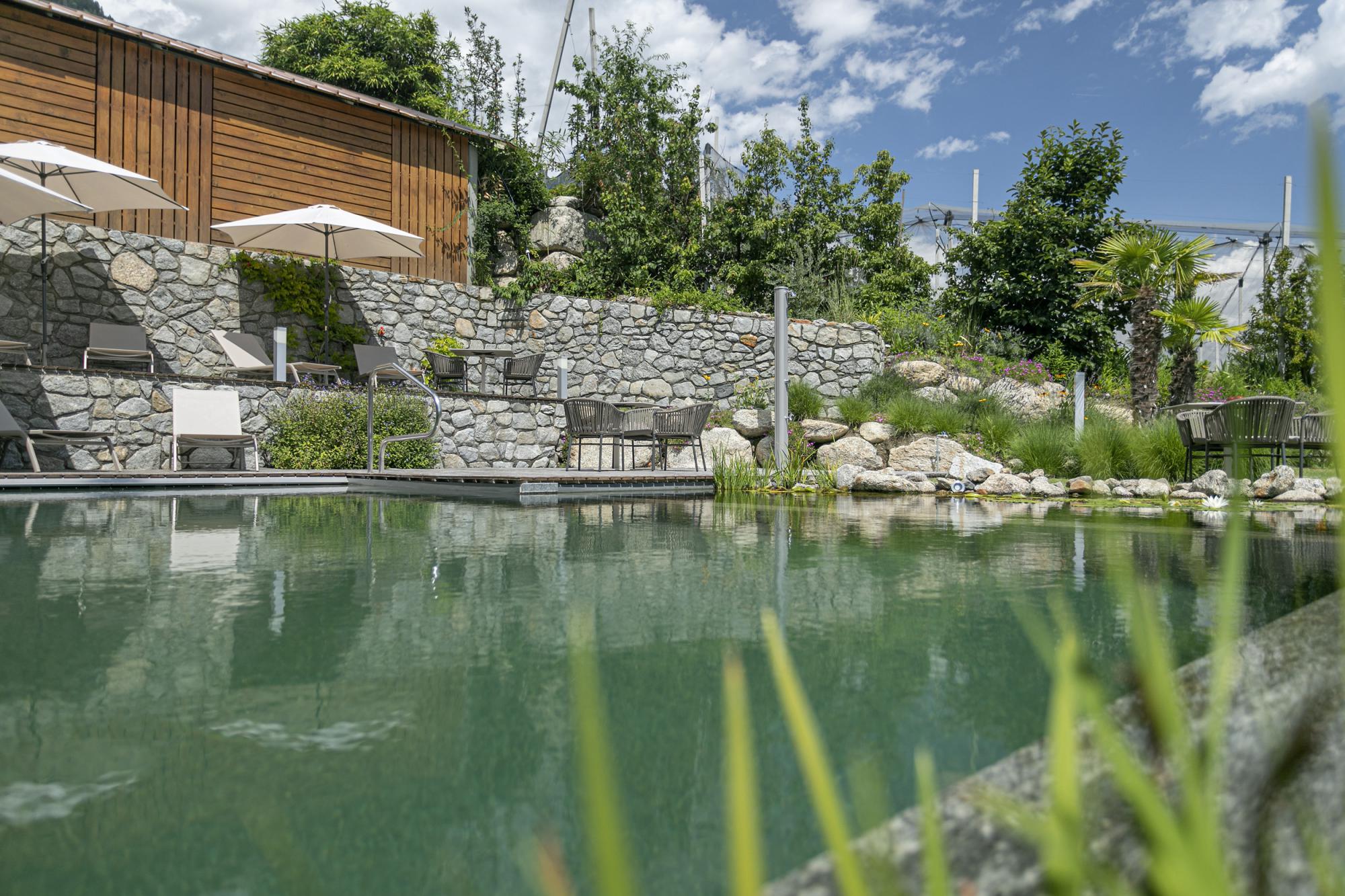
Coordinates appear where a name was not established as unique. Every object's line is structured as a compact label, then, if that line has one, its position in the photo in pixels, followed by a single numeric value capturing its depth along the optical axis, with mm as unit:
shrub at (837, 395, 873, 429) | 11703
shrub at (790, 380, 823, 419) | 11781
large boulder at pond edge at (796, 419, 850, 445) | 11430
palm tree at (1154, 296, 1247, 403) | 11172
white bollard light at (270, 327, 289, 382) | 9812
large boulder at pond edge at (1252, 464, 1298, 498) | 7258
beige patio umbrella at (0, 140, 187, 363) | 8758
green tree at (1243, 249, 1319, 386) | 15648
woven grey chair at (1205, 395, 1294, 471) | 7031
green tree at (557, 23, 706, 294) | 14242
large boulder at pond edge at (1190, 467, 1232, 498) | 7086
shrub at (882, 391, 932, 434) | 11062
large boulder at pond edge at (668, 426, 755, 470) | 11102
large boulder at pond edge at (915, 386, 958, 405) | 11750
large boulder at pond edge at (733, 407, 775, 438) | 11898
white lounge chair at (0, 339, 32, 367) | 8787
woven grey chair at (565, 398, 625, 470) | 8984
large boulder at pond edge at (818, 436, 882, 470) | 10727
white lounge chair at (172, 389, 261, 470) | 8453
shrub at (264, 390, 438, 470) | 9539
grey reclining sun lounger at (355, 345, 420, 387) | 10820
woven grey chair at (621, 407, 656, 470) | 9242
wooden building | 10992
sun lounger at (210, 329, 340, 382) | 10406
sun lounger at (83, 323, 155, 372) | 9867
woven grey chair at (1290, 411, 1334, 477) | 7828
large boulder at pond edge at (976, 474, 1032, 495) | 8461
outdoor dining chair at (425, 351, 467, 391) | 11875
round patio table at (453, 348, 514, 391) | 11680
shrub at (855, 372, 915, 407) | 12281
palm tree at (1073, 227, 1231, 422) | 11062
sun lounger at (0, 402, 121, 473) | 7449
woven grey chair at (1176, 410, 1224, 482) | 7957
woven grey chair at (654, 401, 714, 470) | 9414
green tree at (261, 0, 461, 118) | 17016
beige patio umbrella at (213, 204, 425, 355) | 10547
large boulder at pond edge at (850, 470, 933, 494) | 8969
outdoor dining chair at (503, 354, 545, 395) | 11711
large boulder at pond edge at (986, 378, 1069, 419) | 11789
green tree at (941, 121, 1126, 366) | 14242
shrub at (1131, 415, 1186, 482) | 9195
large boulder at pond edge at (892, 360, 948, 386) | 12508
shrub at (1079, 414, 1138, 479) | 9266
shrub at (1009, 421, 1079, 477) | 9695
